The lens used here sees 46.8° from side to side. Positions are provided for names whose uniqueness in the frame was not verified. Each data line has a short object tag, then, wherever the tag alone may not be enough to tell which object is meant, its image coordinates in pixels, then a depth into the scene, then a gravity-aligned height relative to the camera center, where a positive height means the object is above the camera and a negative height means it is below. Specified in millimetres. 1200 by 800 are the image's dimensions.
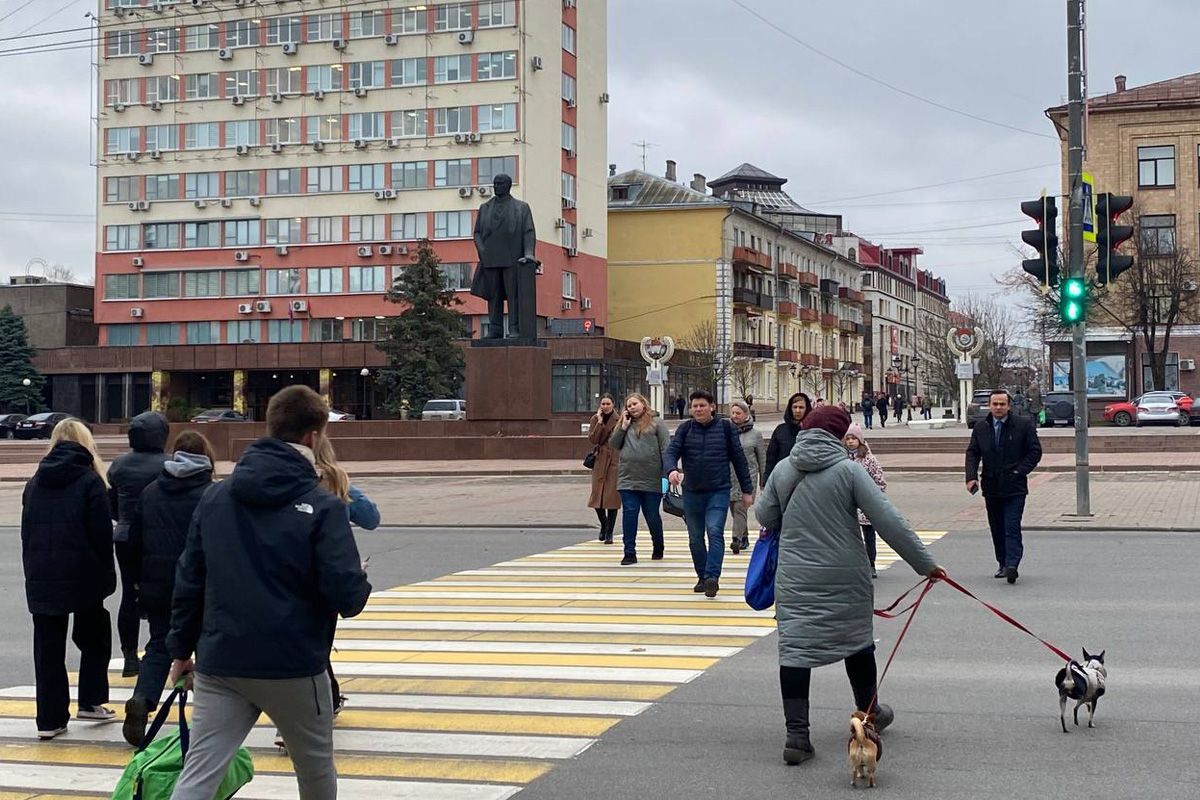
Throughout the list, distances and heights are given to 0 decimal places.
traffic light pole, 19109 +2607
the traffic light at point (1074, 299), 19109 +1393
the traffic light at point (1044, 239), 18531 +2162
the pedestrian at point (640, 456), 14125 -552
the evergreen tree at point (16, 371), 79000 +1962
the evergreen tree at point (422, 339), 68062 +3159
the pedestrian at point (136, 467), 8031 -365
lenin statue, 31094 +3384
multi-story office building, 77500 +13813
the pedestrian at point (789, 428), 13867 -277
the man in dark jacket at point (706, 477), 12320 -675
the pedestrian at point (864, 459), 12328 -547
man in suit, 12984 -663
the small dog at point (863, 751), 6059 -1533
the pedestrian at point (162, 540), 7234 -708
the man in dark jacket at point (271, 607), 4602 -680
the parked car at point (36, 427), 66062 -1050
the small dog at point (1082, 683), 6934 -1421
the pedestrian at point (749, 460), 14859 -675
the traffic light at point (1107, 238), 18422 +2156
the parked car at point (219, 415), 61406 -511
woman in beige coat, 17391 -879
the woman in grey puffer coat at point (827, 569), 6582 -804
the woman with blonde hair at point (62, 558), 7332 -816
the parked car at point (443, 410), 59750 -311
